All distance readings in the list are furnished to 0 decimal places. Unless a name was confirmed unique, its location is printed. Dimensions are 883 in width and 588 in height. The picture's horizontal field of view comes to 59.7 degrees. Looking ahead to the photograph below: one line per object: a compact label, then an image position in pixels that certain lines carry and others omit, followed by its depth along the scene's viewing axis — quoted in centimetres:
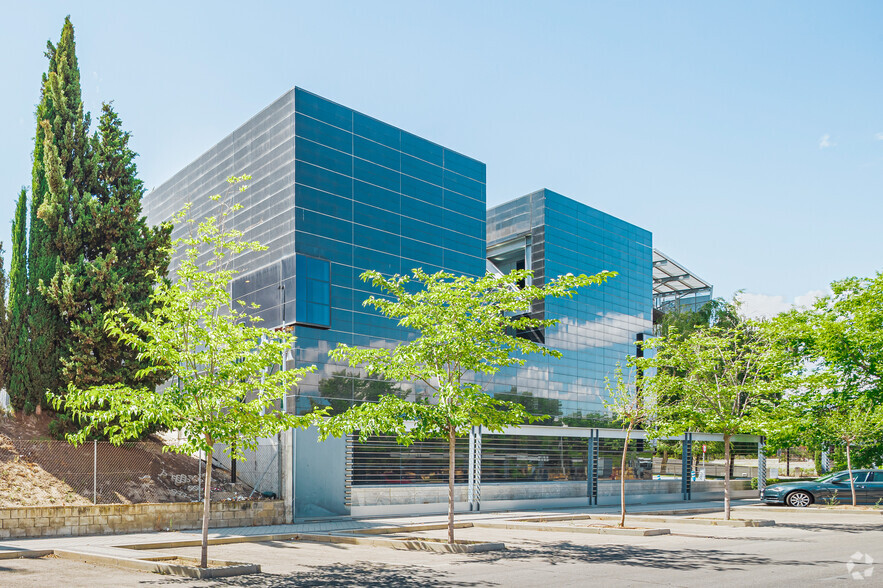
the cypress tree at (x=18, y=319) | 2119
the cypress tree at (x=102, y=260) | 2058
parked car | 3153
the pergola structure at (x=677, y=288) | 5084
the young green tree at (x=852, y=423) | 3022
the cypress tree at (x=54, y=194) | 2091
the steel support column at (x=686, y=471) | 3725
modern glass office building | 2489
